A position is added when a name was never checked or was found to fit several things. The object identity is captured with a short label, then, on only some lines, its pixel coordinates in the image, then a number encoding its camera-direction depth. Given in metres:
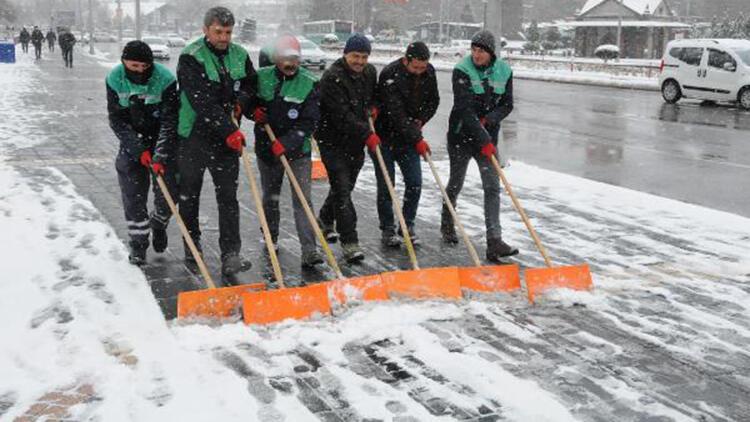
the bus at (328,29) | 57.53
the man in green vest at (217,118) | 4.88
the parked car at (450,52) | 48.09
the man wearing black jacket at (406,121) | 5.91
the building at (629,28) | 46.66
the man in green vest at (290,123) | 5.22
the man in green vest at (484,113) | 5.84
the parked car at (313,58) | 32.31
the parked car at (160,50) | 39.03
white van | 19.59
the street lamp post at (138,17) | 33.16
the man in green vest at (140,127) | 5.23
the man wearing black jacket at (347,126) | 5.59
